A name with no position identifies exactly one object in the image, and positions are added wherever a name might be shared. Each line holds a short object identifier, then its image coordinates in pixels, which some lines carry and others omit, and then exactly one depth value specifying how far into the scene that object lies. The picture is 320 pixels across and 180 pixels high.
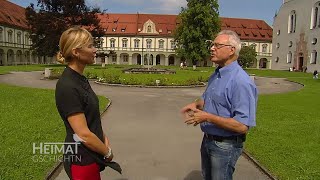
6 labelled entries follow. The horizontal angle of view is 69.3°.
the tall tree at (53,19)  34.95
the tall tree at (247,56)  45.69
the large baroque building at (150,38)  57.21
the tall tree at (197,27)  41.84
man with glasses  2.14
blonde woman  1.84
